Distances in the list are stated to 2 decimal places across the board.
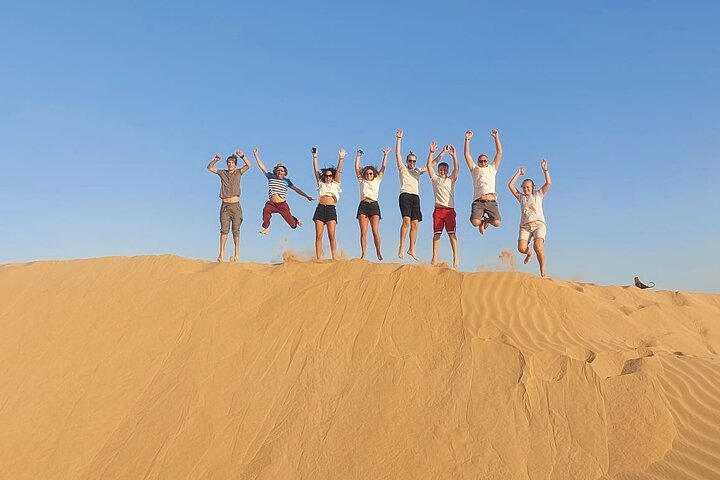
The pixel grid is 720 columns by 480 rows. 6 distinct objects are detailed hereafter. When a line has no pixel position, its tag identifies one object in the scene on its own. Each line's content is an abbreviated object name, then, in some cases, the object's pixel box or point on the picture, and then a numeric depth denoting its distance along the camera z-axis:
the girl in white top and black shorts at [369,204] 7.56
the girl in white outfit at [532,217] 7.48
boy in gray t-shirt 7.82
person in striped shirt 7.96
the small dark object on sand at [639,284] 10.11
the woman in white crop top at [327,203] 7.60
